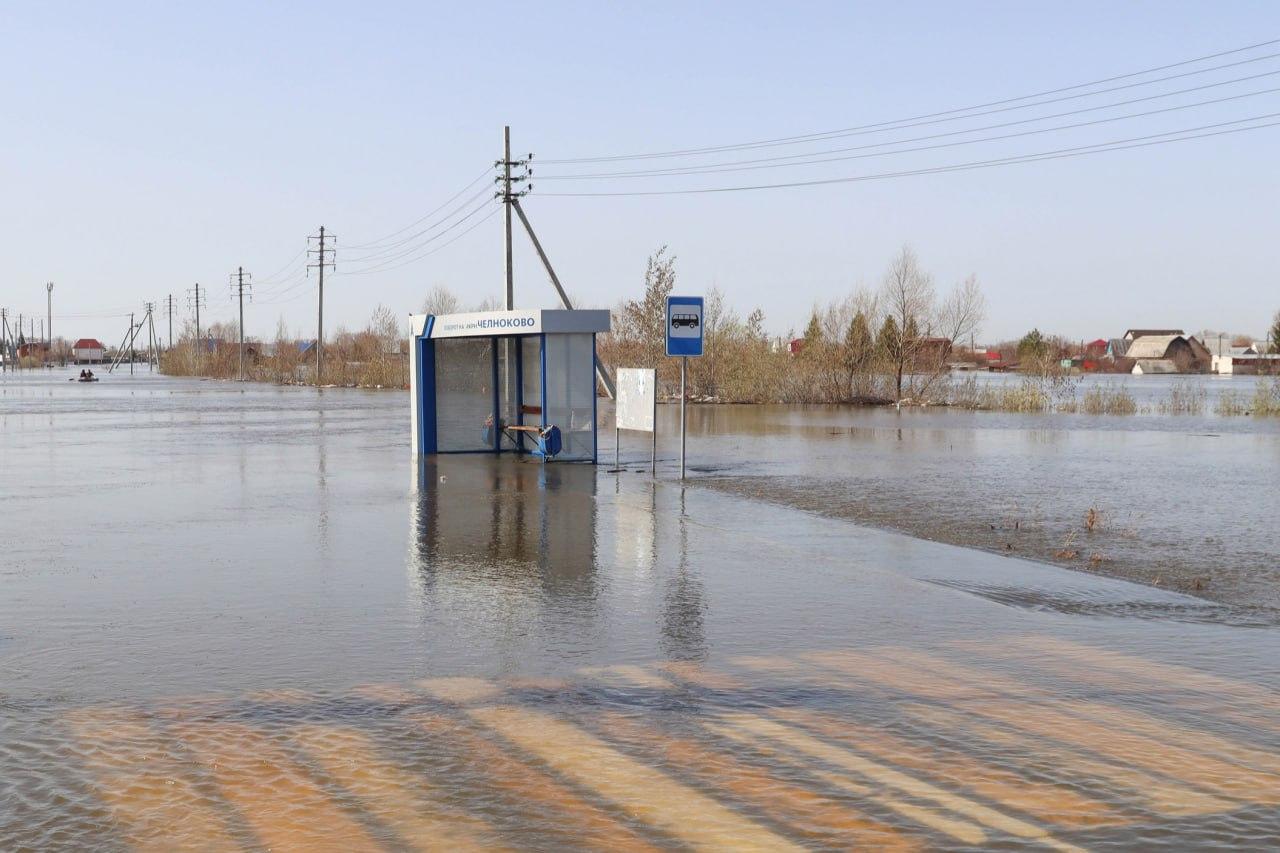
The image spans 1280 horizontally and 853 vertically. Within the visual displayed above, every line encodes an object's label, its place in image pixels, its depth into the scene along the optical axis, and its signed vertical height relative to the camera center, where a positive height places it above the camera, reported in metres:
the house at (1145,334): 179.82 +6.85
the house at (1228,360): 151.50 +2.32
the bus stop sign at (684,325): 17.62 +0.80
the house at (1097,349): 185.62 +4.66
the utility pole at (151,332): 150.77 +6.21
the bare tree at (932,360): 51.78 +0.83
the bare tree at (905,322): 52.16 +2.47
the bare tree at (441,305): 96.62 +5.99
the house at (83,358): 195.38 +3.92
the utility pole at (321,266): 79.25 +7.63
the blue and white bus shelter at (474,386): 22.17 -0.09
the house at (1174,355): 153.12 +3.12
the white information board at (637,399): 18.62 -0.28
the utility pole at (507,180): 43.12 +7.10
